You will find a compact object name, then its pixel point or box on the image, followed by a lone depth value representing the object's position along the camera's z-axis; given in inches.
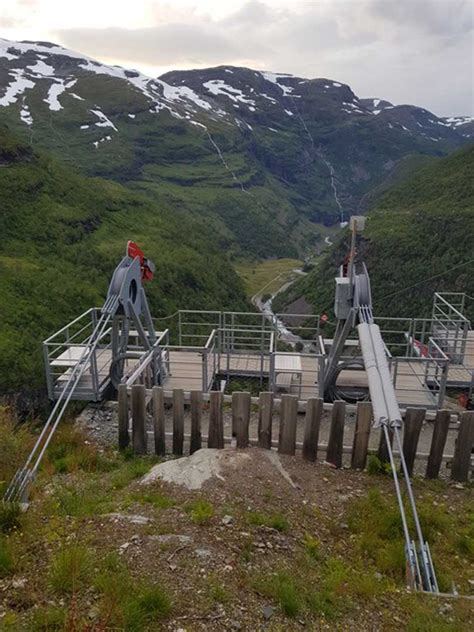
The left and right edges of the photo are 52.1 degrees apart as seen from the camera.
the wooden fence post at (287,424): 394.6
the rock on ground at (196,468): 325.4
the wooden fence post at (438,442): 380.8
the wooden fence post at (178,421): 416.2
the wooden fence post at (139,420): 417.1
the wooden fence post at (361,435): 383.2
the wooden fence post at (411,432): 385.1
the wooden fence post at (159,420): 417.4
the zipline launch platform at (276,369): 534.6
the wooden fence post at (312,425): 390.9
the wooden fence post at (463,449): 380.0
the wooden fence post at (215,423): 408.8
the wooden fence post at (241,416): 406.9
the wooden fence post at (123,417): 425.7
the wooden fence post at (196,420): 417.1
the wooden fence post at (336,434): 389.7
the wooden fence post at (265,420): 405.1
